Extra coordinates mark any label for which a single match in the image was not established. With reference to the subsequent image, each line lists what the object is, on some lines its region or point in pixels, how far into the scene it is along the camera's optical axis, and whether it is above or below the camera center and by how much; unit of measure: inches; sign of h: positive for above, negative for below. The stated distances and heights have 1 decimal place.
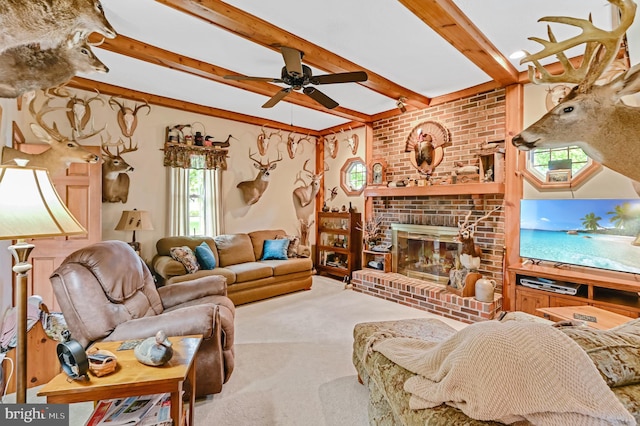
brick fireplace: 142.6 +4.8
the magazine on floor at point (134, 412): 51.6 -36.9
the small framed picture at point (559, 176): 121.6 +15.5
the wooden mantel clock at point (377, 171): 193.5 +27.2
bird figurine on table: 54.8 -26.7
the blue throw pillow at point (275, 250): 184.4 -24.6
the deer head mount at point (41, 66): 57.2 +30.6
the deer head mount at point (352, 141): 214.5 +51.7
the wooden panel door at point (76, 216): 115.6 -3.3
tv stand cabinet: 99.7 -29.2
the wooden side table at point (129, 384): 48.2 -29.3
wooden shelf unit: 204.5 -23.7
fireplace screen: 160.4 -22.7
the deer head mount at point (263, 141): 205.8 +49.6
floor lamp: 40.1 -1.2
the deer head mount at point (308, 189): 227.0 +16.9
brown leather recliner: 68.7 -25.9
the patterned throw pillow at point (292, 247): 189.9 -23.5
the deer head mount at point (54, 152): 101.9 +21.1
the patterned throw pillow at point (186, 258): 141.6 -23.1
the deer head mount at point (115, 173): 141.3 +18.1
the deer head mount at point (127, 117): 151.5 +48.5
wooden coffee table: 83.0 -31.4
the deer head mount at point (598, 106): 57.4 +22.1
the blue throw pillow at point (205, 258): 150.0 -24.2
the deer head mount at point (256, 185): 196.1 +17.6
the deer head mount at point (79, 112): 135.8 +46.0
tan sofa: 141.6 -30.7
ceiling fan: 96.1 +46.6
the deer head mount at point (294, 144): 223.9 +51.5
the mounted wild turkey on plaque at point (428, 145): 165.5 +38.5
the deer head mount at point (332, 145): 229.6 +52.3
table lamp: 141.4 -5.8
